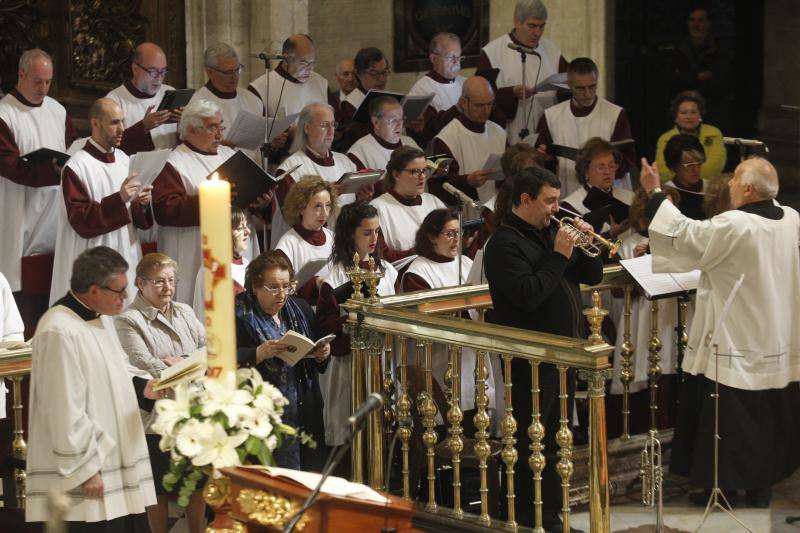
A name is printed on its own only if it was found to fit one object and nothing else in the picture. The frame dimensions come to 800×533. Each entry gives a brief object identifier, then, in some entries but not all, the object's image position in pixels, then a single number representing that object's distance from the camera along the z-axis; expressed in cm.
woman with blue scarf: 1226
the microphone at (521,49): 1955
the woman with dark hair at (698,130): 1869
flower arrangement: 654
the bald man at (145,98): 1808
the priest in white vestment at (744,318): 1352
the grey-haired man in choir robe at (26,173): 1702
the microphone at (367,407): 608
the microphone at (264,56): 1903
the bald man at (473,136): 1972
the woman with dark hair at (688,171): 1720
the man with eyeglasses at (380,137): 1892
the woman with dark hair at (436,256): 1520
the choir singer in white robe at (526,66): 2081
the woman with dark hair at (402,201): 1689
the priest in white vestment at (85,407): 979
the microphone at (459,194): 1561
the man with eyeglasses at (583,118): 1984
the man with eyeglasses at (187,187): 1630
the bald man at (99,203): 1587
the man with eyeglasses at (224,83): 1969
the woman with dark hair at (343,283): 1425
